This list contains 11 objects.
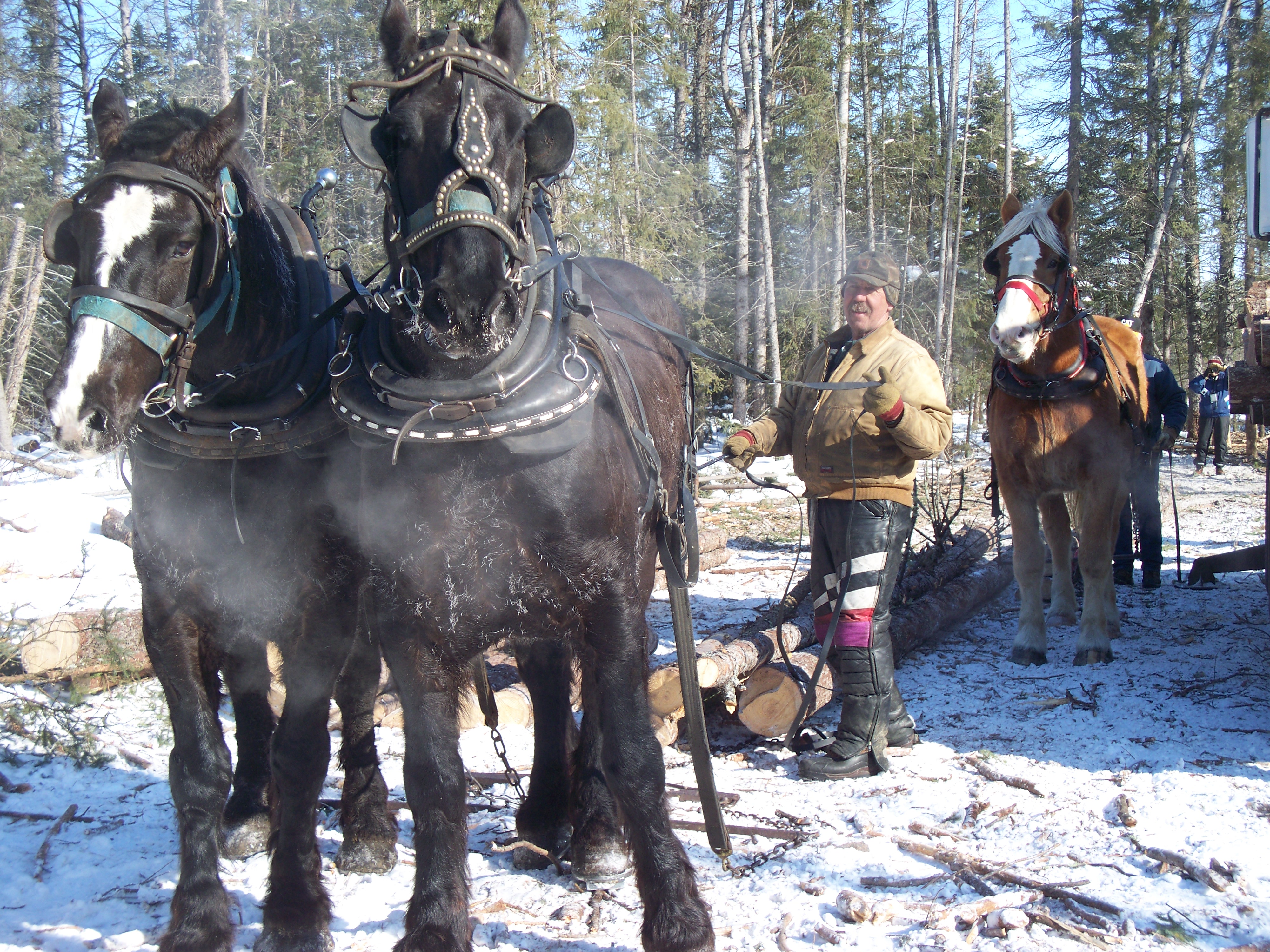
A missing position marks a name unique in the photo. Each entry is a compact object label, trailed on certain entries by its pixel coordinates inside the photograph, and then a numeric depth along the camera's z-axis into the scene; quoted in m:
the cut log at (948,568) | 6.27
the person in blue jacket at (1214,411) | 15.55
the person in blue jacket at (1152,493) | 7.09
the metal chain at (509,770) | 3.41
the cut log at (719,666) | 4.41
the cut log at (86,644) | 4.75
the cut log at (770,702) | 4.40
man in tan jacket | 4.05
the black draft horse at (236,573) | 2.68
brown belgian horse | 5.30
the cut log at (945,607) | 5.63
